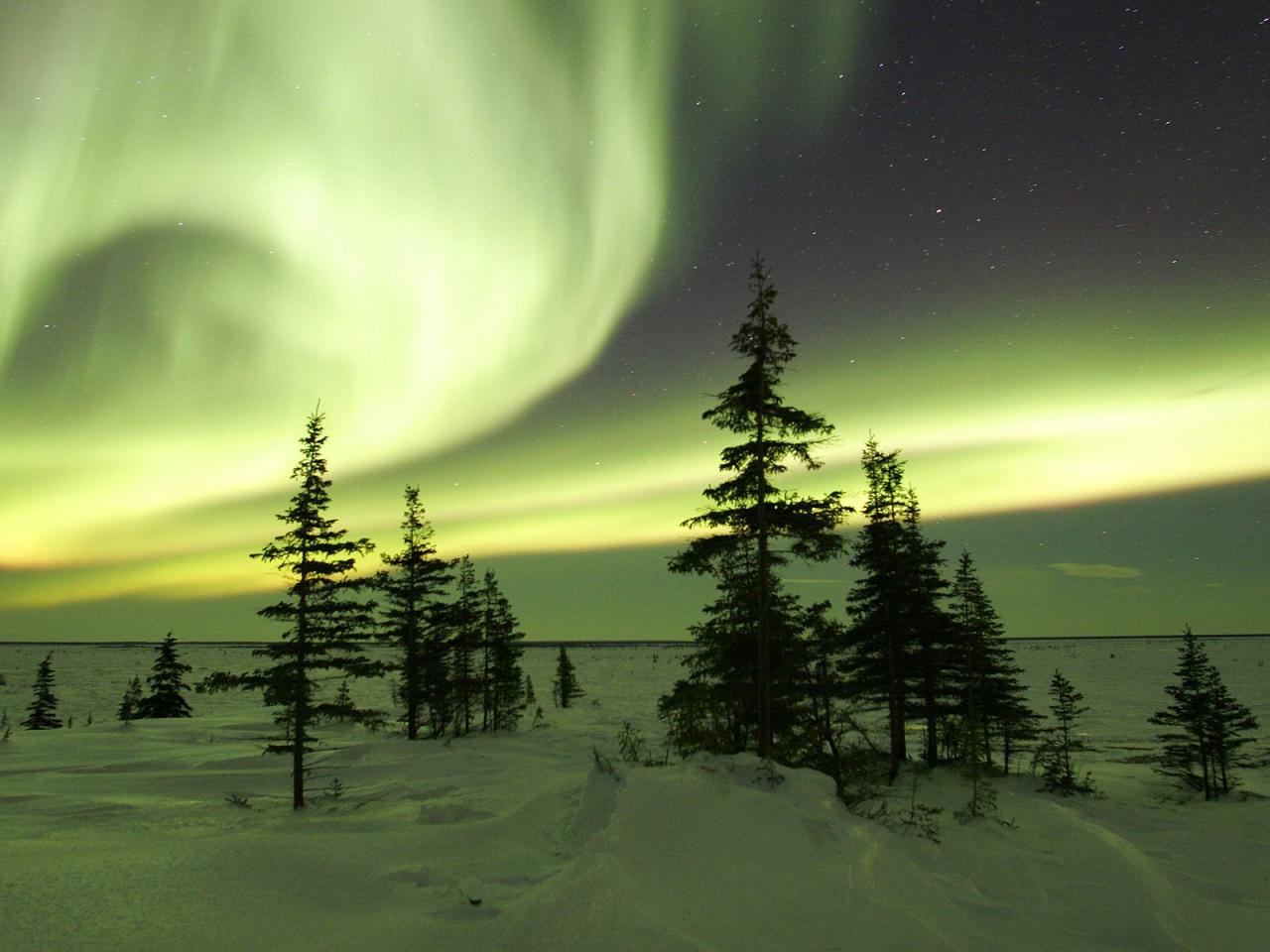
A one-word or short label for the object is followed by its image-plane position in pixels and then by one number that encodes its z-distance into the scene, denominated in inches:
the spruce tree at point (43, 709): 1760.6
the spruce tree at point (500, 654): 1668.3
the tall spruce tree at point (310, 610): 753.0
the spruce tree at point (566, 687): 2561.5
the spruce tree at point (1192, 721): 1171.9
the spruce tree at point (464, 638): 1508.4
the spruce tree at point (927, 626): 1065.5
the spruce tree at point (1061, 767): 1061.8
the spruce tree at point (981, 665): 1098.1
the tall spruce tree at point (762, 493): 696.4
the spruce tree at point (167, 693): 1882.4
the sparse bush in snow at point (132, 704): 1877.5
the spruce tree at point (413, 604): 1362.0
